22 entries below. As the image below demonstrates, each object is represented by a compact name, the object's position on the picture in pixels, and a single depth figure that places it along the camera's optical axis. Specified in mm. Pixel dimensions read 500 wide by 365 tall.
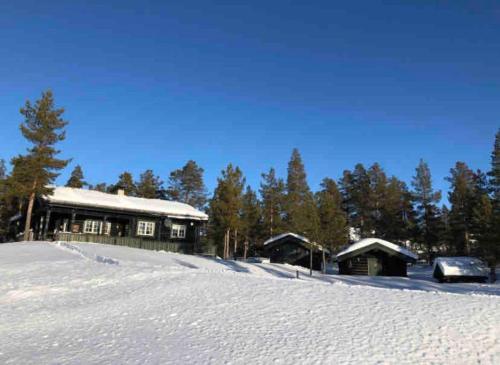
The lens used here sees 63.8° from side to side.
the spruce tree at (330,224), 36031
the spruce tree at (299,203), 35062
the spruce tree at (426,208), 52312
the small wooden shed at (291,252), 43062
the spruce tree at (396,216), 53688
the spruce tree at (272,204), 54094
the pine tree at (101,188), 74838
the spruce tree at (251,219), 50225
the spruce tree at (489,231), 33644
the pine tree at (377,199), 57719
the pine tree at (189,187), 72125
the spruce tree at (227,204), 43000
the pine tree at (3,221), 49375
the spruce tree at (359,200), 60969
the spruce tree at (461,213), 46562
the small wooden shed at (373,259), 36500
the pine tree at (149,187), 65000
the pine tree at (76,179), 67312
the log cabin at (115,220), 34938
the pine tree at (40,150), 34938
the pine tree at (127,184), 64812
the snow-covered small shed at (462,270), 33875
